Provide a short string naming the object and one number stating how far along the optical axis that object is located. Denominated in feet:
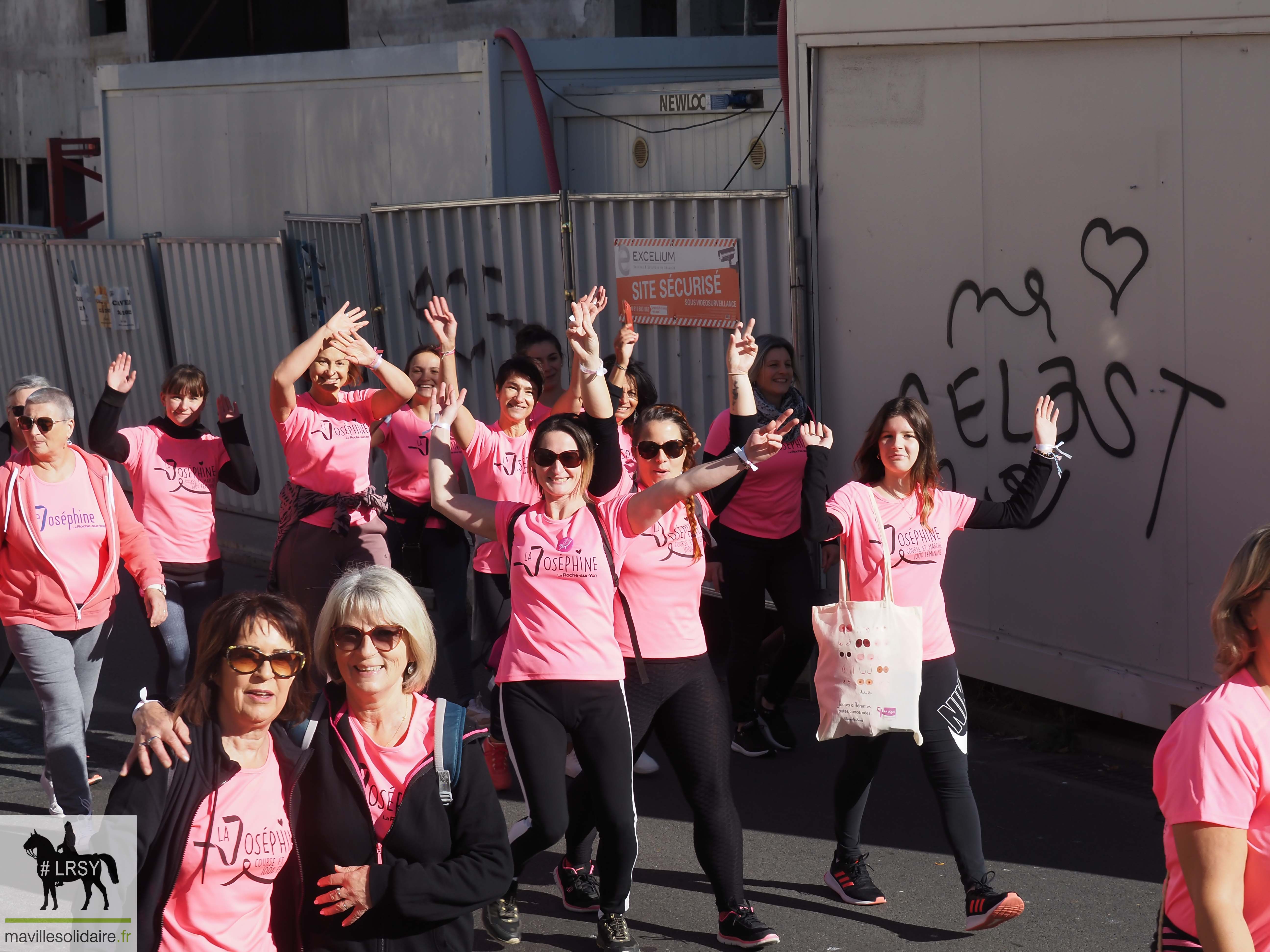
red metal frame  62.18
